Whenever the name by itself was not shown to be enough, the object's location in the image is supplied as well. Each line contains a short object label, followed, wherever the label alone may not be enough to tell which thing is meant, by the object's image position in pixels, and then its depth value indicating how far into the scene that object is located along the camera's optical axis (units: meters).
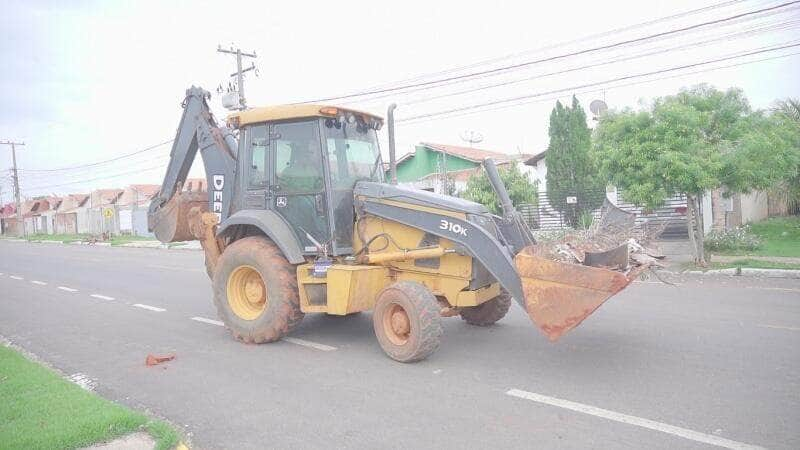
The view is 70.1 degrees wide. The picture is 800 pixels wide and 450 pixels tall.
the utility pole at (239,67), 27.44
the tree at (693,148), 12.09
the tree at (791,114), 20.72
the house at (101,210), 52.91
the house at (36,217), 72.61
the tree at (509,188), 19.89
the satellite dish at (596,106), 25.31
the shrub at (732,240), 15.13
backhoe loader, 5.75
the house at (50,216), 69.44
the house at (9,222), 77.56
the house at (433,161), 29.89
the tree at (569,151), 21.50
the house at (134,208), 48.09
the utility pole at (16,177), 59.29
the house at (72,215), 61.72
